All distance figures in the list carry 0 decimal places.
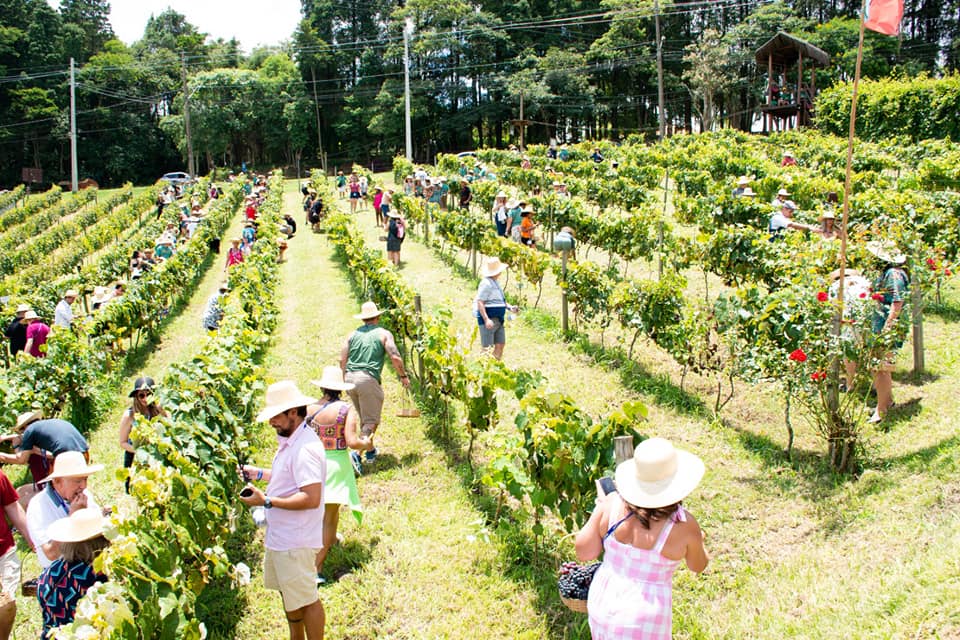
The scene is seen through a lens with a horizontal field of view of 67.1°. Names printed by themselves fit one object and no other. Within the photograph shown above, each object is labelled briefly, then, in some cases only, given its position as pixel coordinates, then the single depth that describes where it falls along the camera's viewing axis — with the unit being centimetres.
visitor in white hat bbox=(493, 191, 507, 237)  1630
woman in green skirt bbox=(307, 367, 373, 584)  514
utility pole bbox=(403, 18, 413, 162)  3550
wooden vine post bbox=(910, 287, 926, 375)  737
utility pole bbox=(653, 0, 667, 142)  2931
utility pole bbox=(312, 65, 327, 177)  4903
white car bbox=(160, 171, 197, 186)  4121
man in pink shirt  397
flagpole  517
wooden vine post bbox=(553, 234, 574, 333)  1038
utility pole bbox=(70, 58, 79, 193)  4228
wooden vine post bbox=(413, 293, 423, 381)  859
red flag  523
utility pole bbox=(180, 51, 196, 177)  4200
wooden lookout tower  3244
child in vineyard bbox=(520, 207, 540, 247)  1526
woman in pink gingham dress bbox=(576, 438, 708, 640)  294
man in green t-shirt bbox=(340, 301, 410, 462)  677
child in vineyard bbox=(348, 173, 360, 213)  2512
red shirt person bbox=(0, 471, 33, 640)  432
